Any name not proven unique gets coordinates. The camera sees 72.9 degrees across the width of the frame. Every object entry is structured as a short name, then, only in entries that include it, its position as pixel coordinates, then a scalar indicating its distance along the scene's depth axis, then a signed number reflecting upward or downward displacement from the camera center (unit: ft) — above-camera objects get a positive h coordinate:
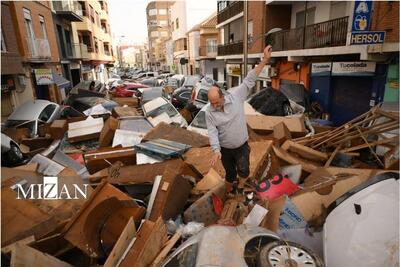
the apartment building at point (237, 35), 54.85 +4.49
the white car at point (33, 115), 27.66 -5.53
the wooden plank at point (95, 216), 9.03 -5.34
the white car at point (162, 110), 26.84 -5.24
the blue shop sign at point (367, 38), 25.08 +1.04
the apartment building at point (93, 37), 89.51 +8.56
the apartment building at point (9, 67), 40.09 -0.65
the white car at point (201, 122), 23.84 -5.79
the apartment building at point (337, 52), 26.01 -0.23
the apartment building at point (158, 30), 220.43 +23.37
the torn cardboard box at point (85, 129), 22.54 -5.68
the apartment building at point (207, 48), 103.12 +2.96
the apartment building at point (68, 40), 66.90 +5.49
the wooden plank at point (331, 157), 15.58 -6.06
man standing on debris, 12.22 -2.87
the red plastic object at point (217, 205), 11.04 -6.00
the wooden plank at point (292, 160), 15.04 -5.99
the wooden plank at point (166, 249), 7.78 -5.67
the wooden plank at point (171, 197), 10.38 -5.47
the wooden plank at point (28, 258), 7.23 -5.19
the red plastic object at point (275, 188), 12.37 -6.07
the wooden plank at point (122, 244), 7.76 -5.45
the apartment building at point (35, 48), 44.47 +2.43
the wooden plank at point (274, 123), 20.36 -5.23
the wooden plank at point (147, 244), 7.62 -5.37
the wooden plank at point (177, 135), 19.15 -5.54
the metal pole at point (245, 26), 28.75 +2.82
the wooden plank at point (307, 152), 16.11 -5.85
